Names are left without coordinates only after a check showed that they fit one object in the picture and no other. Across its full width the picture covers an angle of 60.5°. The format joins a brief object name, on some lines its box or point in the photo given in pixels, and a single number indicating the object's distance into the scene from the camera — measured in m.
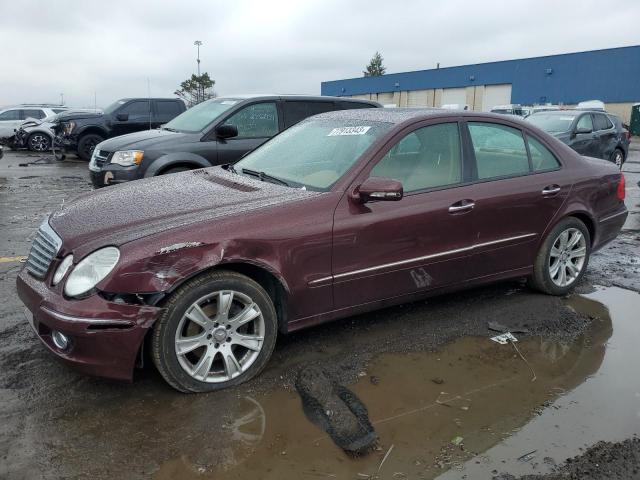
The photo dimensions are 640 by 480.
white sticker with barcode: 4.04
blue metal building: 36.47
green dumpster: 31.68
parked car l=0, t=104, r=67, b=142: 20.59
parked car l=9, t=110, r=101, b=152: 19.27
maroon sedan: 2.90
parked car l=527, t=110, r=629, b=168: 12.02
